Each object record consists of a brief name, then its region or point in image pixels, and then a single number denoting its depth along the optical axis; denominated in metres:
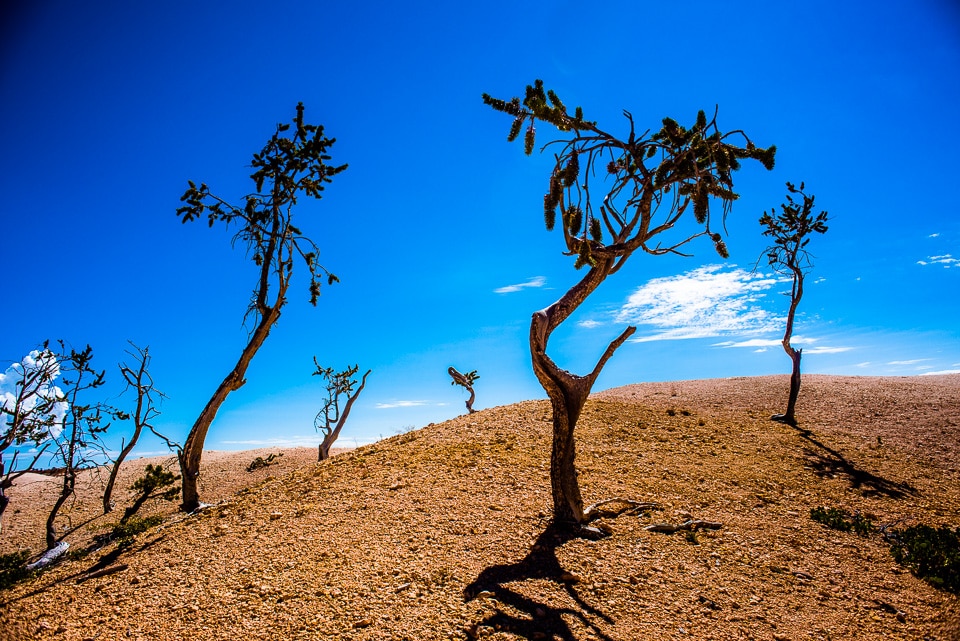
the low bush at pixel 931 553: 7.19
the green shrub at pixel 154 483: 13.00
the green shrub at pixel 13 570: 9.13
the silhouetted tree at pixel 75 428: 13.68
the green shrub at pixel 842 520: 8.91
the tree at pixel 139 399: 13.71
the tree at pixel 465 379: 27.56
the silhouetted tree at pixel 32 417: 11.16
